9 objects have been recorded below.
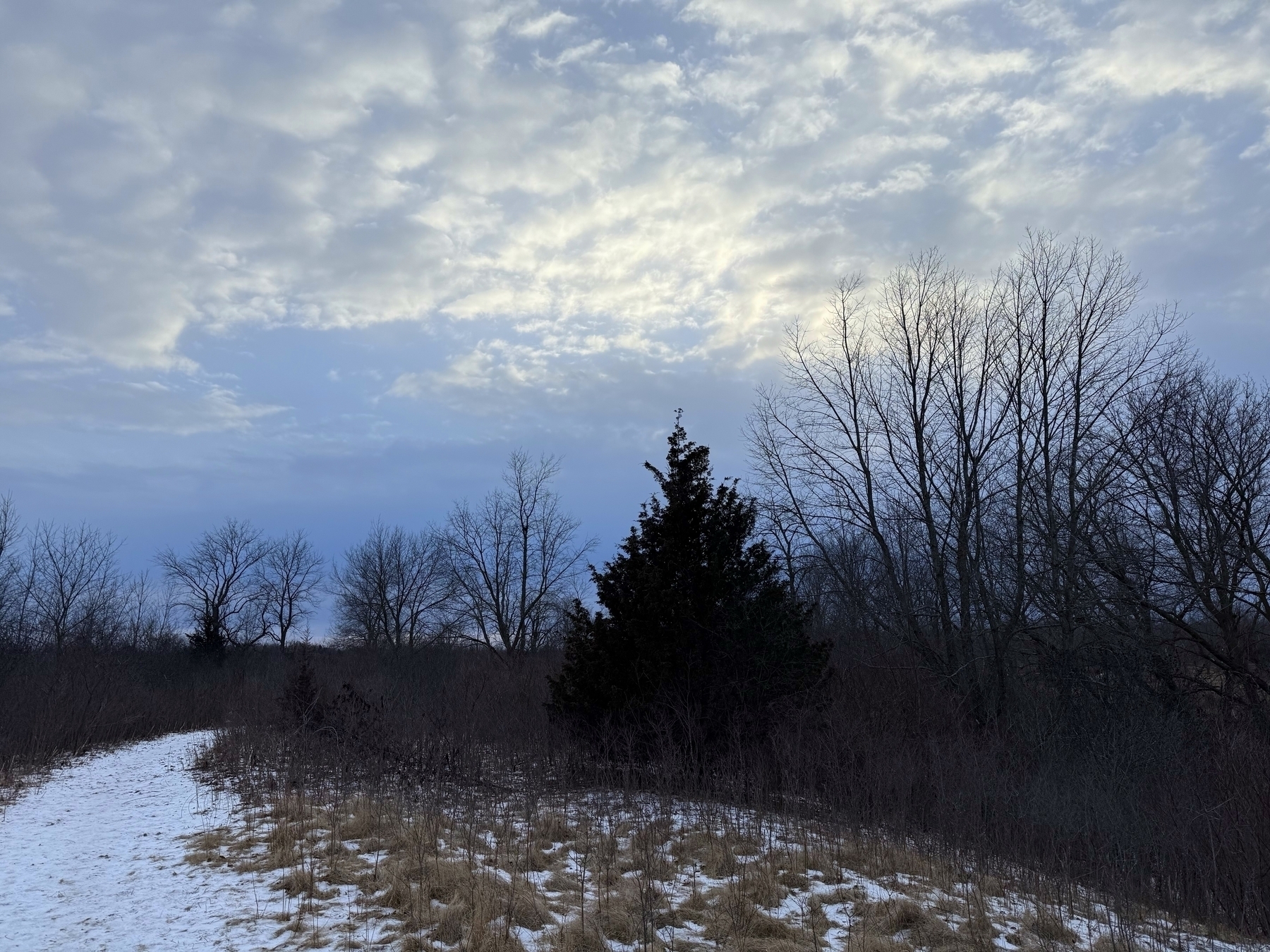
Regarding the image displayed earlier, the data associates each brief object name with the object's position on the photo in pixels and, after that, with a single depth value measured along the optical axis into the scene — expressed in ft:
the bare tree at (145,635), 122.52
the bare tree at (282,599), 187.73
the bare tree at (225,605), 155.94
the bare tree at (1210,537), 47.96
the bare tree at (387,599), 169.37
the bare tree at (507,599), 137.08
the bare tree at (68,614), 113.50
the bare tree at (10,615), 91.92
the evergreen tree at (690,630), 39.91
